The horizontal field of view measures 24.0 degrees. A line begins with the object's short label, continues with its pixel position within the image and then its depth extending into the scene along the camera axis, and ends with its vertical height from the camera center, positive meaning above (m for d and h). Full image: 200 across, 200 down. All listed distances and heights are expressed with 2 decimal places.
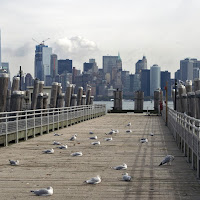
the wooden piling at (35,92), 37.93 +0.48
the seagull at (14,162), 13.15 -1.80
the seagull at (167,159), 12.77 -1.68
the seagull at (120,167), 12.21 -1.80
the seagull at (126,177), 10.50 -1.78
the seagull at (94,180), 10.11 -1.77
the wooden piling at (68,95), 50.16 +0.30
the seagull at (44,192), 8.94 -1.80
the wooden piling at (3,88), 24.89 +0.49
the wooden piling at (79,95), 59.06 +0.35
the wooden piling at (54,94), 42.75 +0.34
